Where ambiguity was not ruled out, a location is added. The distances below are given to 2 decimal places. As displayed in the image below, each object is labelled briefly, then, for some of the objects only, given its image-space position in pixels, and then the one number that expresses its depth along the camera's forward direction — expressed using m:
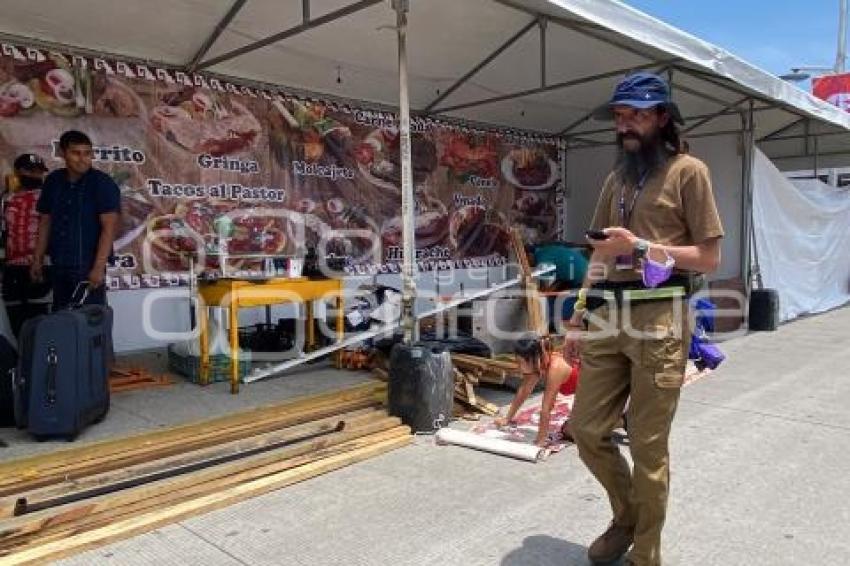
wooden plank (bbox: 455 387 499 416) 4.96
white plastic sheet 9.40
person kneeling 4.18
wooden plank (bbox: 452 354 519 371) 5.54
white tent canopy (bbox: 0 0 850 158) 5.92
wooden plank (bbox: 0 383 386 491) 3.67
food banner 6.56
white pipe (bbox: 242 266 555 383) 5.65
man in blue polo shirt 4.91
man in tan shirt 2.41
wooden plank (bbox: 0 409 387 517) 3.35
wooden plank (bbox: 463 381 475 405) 5.03
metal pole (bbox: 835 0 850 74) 20.95
